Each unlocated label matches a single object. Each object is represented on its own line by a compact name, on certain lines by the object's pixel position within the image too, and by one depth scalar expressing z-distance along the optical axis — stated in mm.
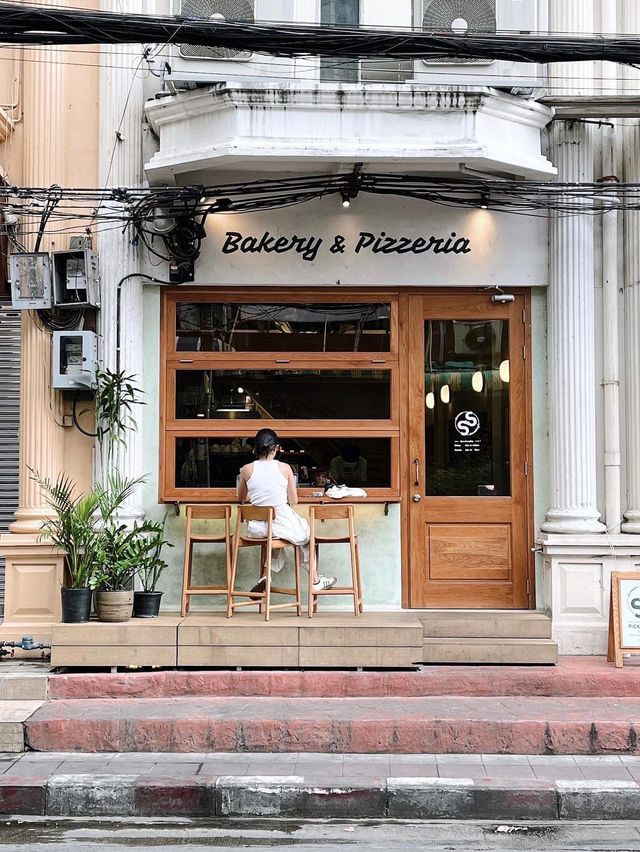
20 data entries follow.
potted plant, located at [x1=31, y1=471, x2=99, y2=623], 8680
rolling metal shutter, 9930
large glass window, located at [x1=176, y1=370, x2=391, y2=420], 9852
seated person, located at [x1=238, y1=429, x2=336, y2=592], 9055
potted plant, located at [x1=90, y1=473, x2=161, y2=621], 8719
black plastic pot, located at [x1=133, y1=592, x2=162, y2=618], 9039
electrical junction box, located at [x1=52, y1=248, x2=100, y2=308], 9370
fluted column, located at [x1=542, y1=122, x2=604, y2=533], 9469
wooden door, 9781
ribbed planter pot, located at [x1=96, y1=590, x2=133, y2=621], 8695
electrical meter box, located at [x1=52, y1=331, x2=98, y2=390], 9297
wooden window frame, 9789
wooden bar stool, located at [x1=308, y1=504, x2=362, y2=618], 9000
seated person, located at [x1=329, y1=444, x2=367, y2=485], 9836
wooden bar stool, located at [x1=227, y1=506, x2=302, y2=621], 8766
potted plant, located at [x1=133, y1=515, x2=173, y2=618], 9000
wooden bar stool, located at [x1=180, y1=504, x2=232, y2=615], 9102
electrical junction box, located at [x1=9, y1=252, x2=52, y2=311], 9367
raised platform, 8469
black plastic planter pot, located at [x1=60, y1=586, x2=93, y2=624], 8664
